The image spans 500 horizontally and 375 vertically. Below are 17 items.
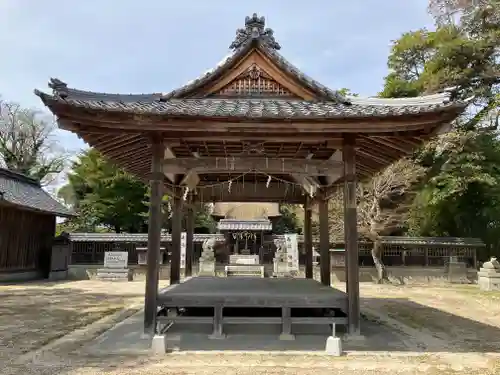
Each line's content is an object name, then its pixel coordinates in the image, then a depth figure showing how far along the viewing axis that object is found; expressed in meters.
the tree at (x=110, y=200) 34.53
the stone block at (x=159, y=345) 6.61
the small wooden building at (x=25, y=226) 21.80
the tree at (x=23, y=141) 40.75
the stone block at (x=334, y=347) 6.61
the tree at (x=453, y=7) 26.06
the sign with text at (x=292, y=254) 25.00
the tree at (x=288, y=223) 36.66
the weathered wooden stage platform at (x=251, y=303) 7.60
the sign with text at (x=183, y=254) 24.50
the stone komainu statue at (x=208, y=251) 25.06
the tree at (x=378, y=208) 24.58
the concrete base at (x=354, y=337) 7.54
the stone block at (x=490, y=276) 21.41
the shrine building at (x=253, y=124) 6.99
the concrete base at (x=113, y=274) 25.02
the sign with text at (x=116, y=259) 25.45
